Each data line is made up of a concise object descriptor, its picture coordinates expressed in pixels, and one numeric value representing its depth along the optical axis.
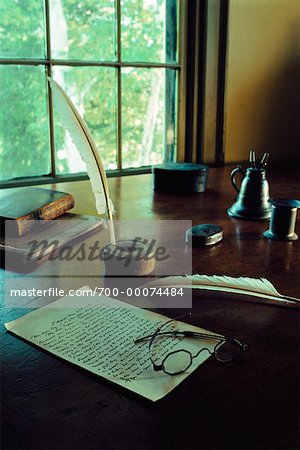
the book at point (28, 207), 1.04
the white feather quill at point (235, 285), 0.80
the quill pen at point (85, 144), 0.94
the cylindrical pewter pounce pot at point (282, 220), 1.12
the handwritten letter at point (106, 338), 0.59
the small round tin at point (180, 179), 1.65
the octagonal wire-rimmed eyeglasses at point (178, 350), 0.62
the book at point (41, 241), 0.98
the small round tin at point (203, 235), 1.09
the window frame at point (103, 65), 1.96
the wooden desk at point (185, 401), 0.49
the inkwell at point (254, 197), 1.31
